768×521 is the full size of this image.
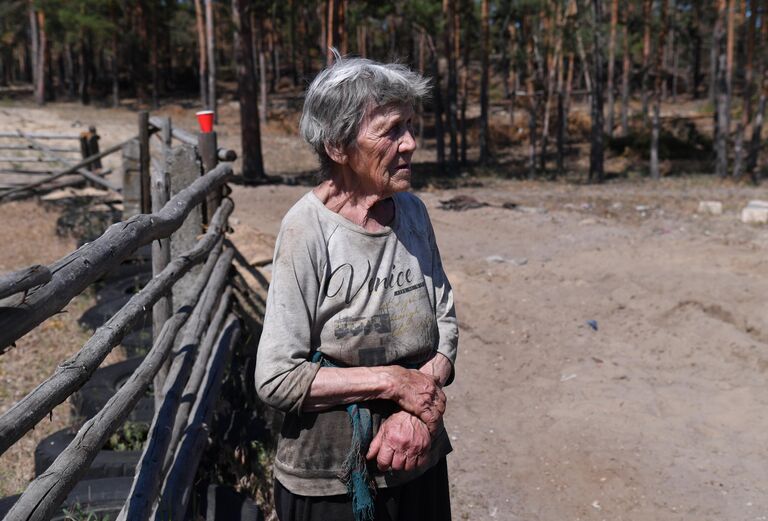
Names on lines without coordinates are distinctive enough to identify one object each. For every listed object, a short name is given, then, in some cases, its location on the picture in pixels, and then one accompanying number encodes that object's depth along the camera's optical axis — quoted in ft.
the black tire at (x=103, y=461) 10.78
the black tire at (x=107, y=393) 13.08
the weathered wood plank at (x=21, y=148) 44.07
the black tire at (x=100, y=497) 9.60
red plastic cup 17.27
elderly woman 6.60
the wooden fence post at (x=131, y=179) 23.67
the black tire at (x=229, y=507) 10.21
